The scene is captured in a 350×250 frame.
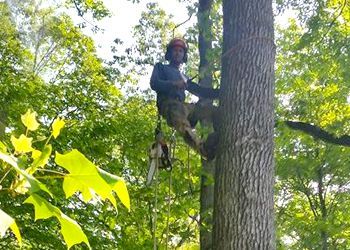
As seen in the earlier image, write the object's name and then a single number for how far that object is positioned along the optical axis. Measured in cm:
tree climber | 405
